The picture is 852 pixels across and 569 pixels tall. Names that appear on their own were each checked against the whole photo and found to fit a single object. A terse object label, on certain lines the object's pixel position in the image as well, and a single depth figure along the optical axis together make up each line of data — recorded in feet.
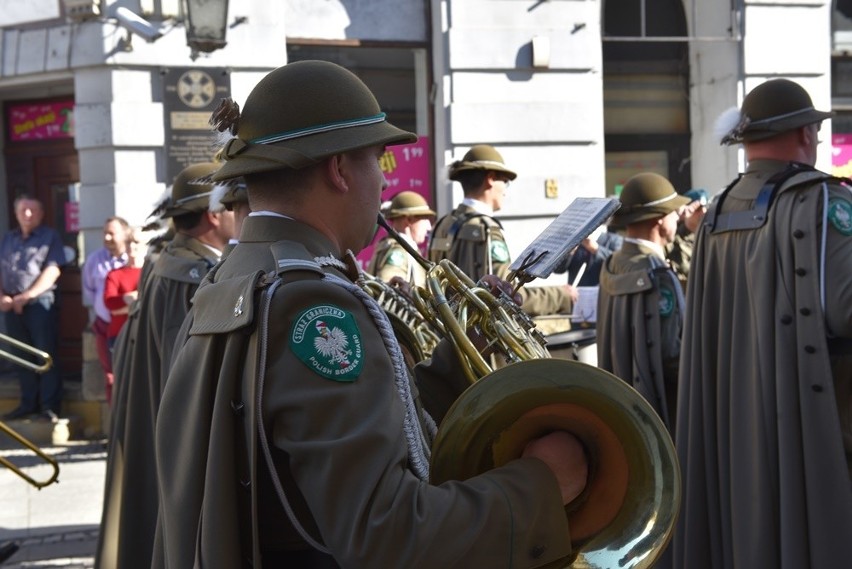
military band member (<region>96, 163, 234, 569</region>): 16.24
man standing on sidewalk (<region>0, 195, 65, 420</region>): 33.01
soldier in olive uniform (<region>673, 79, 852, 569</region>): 13.46
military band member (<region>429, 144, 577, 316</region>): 23.30
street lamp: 29.55
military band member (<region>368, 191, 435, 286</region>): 24.13
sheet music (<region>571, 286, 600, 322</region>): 22.12
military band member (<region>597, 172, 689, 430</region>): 17.83
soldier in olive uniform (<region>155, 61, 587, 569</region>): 6.42
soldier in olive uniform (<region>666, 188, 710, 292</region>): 26.18
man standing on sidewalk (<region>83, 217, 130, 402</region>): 30.42
